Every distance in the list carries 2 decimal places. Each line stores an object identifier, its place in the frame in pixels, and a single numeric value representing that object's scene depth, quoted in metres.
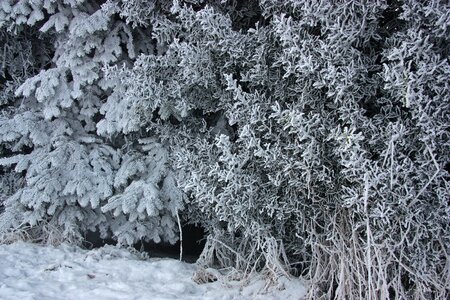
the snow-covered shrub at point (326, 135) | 2.13
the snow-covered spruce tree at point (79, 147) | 3.13
